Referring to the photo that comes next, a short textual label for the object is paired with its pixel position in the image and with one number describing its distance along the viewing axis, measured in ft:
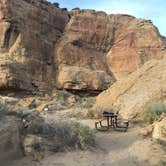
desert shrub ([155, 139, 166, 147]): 15.99
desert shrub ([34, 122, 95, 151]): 15.44
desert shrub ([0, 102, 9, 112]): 14.49
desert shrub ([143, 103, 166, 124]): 20.28
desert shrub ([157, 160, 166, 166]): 13.74
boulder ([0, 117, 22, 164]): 12.58
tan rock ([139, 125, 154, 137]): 17.78
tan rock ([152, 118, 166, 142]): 16.64
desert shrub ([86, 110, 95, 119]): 23.78
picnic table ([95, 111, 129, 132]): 19.89
